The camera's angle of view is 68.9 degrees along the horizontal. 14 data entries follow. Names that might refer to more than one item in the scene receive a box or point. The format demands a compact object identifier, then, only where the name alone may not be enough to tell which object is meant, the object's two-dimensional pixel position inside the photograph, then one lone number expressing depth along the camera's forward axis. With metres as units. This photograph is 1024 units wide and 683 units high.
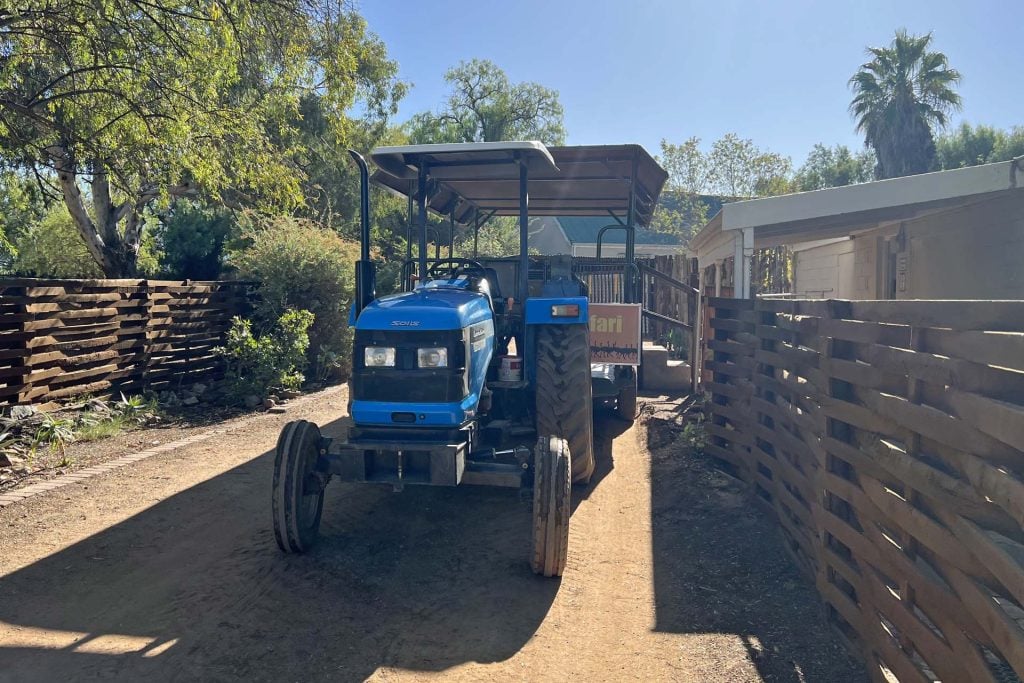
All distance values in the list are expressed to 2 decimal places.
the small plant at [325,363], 11.60
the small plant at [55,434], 7.20
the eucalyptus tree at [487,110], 33.06
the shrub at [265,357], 10.09
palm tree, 27.83
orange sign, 7.11
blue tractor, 4.48
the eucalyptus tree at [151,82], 7.21
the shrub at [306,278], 11.24
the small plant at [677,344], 13.25
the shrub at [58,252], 18.89
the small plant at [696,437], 7.20
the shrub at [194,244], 14.40
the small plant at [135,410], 8.59
